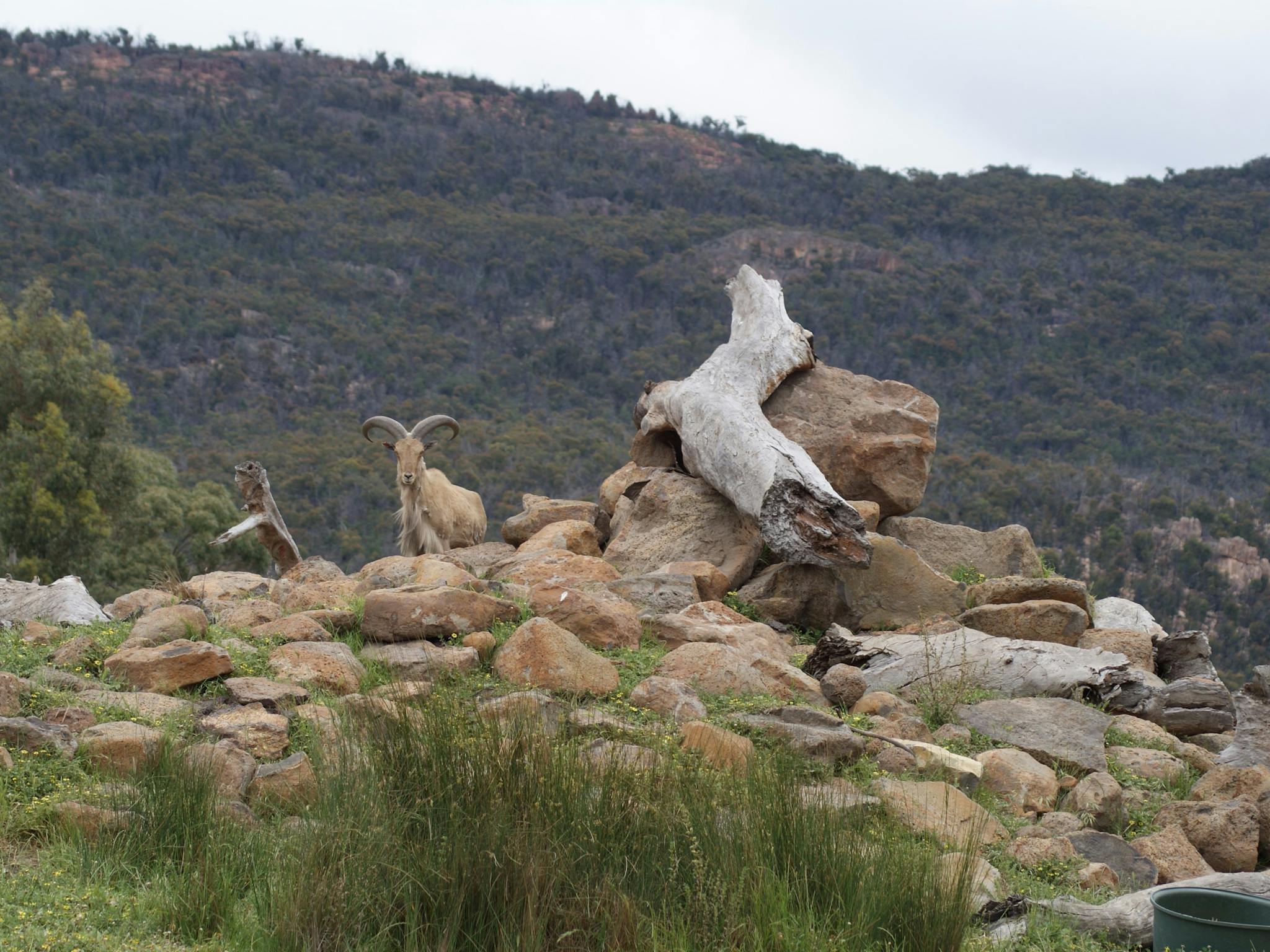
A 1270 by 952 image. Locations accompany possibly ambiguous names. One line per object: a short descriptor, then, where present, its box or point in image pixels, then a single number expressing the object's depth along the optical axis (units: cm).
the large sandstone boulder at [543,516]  2411
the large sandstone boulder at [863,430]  2230
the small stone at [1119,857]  1098
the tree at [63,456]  4869
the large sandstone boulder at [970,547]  2198
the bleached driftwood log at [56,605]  1689
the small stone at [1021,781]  1250
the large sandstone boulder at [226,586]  1922
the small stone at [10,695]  1196
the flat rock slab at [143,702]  1238
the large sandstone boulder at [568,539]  2173
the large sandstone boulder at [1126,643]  1787
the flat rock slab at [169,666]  1327
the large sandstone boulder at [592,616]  1558
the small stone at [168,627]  1470
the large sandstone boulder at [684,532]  2017
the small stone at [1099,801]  1225
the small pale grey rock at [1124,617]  2087
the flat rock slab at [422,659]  1365
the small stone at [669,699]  1307
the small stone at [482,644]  1452
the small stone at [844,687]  1489
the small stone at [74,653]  1383
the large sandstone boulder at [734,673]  1434
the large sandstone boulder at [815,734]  1210
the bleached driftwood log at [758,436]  1806
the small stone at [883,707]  1425
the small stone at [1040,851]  1102
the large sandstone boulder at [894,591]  1867
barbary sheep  2659
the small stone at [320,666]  1365
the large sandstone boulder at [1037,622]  1748
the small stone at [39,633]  1509
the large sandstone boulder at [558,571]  1889
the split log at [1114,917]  978
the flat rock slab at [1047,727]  1372
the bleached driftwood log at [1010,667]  1561
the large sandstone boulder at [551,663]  1359
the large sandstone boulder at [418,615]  1507
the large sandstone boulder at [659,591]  1762
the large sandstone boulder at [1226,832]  1177
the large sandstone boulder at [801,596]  1873
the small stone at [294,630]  1502
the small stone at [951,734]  1377
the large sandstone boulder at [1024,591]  1873
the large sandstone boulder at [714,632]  1590
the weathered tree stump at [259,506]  2287
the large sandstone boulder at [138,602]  1763
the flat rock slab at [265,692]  1281
